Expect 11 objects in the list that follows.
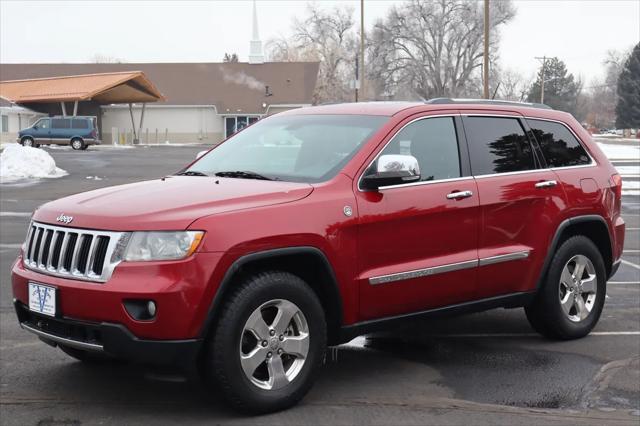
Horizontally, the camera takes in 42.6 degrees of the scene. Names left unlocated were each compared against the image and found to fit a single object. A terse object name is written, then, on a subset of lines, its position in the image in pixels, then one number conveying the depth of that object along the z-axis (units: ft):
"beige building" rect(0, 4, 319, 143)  210.79
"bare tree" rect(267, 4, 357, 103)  273.95
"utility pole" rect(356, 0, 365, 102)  136.48
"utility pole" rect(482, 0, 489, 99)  84.74
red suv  14.38
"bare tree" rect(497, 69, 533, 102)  303.31
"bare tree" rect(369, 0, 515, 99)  241.14
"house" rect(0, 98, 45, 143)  175.32
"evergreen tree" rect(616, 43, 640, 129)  307.37
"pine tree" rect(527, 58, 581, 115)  354.13
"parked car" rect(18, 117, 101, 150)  157.79
